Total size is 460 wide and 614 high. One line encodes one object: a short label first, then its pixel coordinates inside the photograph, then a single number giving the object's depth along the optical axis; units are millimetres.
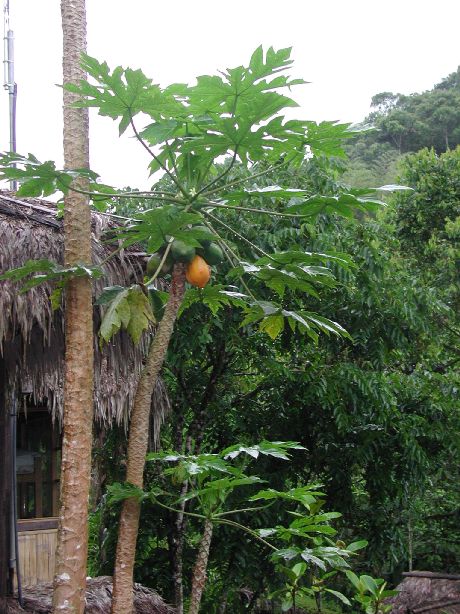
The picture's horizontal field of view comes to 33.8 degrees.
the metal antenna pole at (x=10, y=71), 5305
